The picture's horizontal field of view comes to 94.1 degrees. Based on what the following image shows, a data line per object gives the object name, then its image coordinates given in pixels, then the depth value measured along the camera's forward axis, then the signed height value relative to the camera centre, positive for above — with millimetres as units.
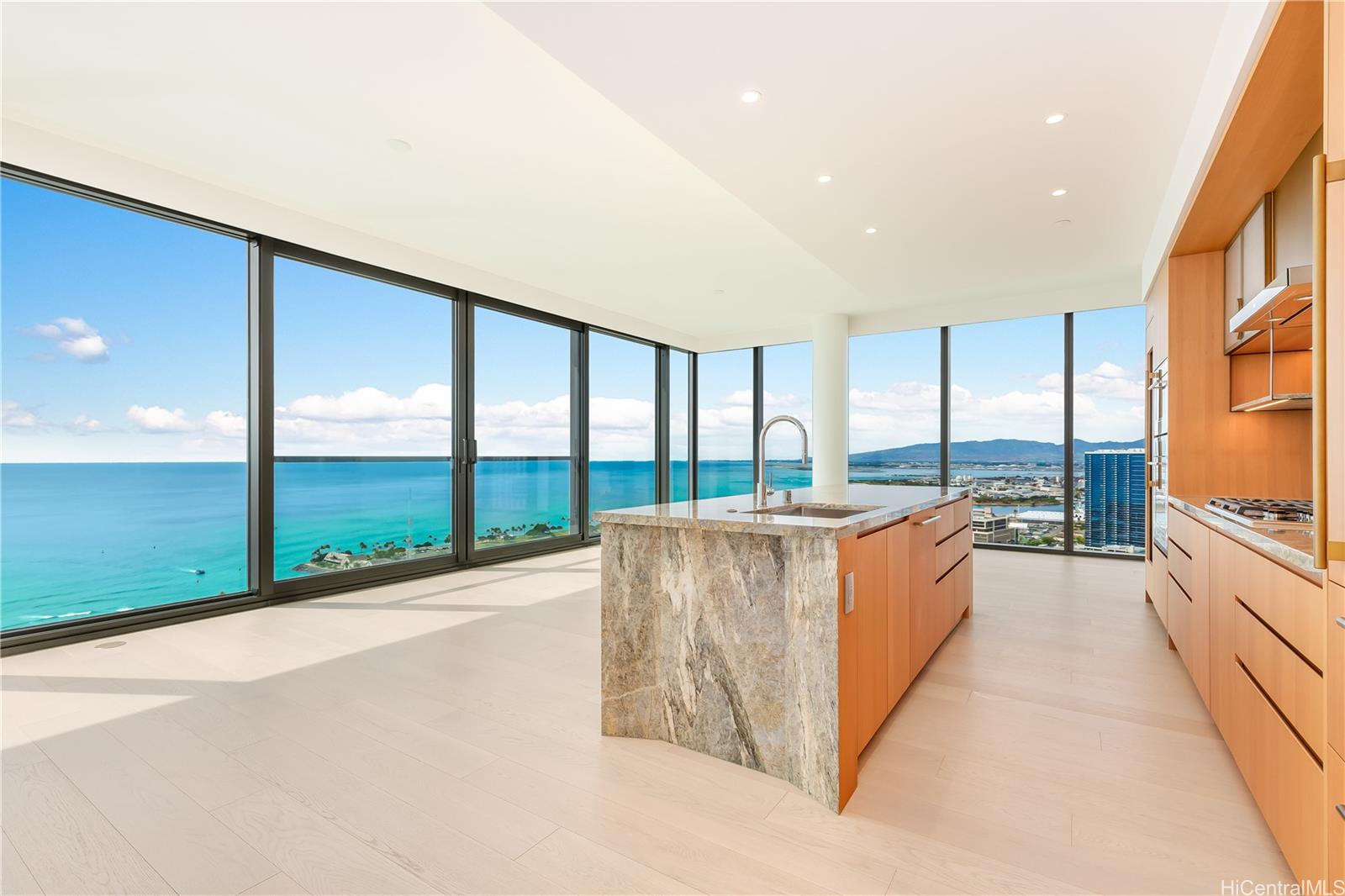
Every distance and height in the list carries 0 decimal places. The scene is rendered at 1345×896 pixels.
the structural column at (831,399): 7031 +538
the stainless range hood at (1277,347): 2184 +467
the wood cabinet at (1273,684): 1352 -635
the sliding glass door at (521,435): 5824 +125
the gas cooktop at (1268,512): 1958 -226
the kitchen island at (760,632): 1864 -617
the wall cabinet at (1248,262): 2641 +842
